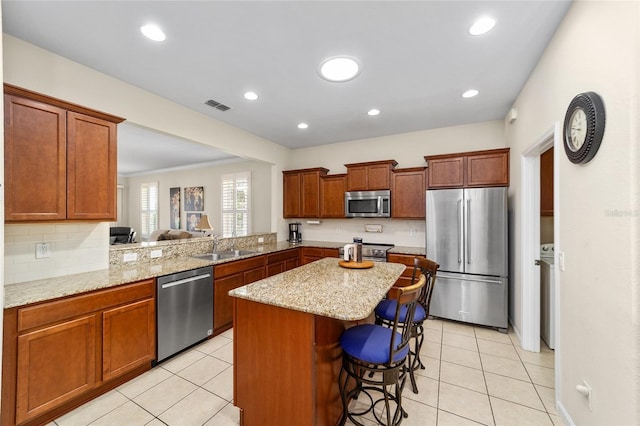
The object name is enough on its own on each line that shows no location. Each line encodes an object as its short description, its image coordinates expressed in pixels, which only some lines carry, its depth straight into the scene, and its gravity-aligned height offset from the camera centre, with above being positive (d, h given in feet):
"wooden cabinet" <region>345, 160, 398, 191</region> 13.79 +2.05
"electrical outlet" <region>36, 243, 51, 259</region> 7.22 -1.02
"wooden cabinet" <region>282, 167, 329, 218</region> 15.88 +1.31
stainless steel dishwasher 8.18 -3.24
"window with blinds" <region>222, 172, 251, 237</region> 20.61 +0.81
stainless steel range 13.03 -2.03
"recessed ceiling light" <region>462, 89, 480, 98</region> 9.59 +4.45
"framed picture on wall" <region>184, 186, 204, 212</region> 23.47 +1.36
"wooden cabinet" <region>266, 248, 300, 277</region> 13.06 -2.57
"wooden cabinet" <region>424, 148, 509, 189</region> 10.87 +1.87
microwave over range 13.75 +0.50
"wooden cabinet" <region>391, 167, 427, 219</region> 13.02 +1.01
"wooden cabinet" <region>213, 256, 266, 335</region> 10.04 -2.88
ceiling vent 10.44 +4.46
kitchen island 4.84 -2.69
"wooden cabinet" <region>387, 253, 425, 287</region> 12.35 -2.34
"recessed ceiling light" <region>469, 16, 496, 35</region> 6.08 +4.47
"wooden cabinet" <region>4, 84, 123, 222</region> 6.13 +1.43
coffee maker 17.35 -1.33
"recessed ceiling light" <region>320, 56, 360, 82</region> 7.73 +4.48
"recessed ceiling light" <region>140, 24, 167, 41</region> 6.34 +4.53
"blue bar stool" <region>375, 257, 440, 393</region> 7.05 -2.74
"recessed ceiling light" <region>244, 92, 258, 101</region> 9.84 +4.51
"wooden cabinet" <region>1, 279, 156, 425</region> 5.48 -3.29
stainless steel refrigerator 10.59 -1.71
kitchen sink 12.04 -1.96
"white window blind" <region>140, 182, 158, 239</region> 26.91 +0.57
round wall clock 4.73 +1.68
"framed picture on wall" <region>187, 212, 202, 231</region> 23.74 -0.52
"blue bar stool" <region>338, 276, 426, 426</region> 5.07 -2.82
